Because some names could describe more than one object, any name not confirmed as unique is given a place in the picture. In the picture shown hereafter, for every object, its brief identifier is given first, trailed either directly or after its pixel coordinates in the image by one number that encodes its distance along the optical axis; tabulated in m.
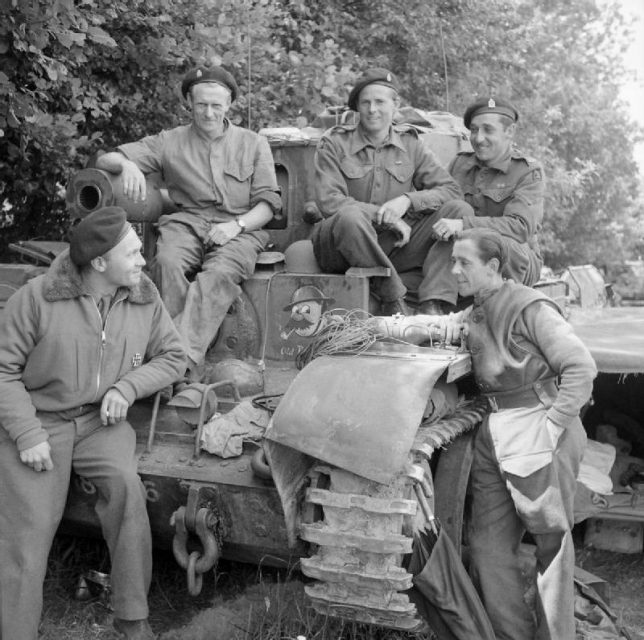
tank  3.18
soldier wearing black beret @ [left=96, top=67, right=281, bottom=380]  4.64
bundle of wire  3.79
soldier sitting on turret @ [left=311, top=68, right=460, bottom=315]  4.59
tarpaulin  5.00
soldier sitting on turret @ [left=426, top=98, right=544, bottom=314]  4.62
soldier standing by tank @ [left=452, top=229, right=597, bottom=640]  3.69
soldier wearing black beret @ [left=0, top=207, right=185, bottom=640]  3.59
